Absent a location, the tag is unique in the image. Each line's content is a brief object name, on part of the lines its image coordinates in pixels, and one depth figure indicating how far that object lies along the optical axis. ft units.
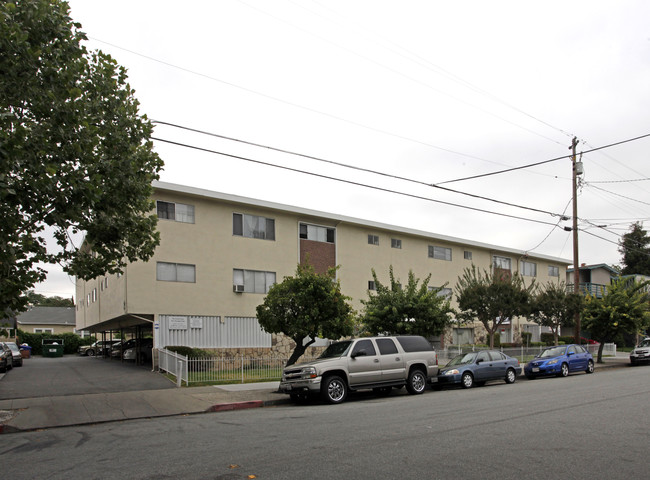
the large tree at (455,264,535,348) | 89.20
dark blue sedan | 62.75
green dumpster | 144.87
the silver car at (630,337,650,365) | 101.14
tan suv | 48.83
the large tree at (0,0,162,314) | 34.50
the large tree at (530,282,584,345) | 99.96
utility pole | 88.84
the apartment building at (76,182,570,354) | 85.10
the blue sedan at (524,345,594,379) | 75.97
